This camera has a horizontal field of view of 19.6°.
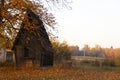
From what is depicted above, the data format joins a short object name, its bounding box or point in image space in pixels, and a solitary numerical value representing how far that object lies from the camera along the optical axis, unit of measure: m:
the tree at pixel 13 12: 35.64
